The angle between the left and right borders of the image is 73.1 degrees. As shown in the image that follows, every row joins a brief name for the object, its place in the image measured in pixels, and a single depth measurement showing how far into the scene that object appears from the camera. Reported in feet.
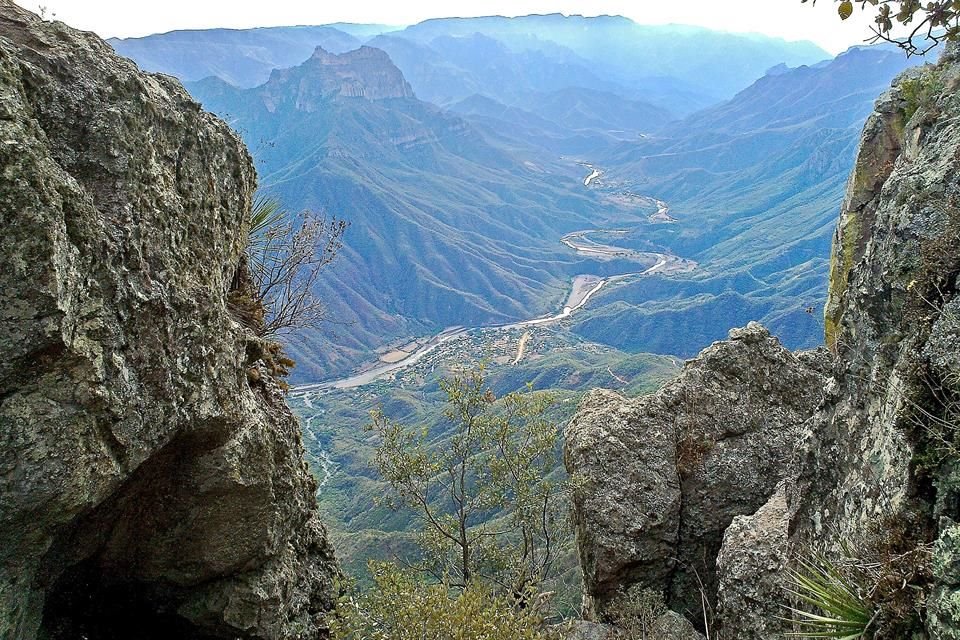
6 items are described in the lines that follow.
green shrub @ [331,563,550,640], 24.04
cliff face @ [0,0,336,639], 17.37
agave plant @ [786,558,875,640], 16.88
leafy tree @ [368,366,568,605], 43.80
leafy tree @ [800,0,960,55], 18.28
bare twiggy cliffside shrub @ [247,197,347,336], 39.19
